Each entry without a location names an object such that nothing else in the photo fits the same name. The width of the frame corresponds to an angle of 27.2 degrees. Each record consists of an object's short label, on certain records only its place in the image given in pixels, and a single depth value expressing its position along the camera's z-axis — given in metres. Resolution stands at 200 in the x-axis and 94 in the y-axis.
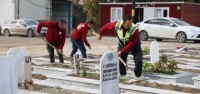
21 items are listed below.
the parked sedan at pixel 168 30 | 23.86
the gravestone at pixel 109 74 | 6.54
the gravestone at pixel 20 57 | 8.51
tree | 45.53
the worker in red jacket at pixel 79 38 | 12.91
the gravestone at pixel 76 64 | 9.49
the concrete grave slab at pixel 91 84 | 8.04
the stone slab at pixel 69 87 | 8.28
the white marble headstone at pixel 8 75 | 6.27
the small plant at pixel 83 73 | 9.45
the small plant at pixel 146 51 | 14.72
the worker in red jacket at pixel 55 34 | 11.44
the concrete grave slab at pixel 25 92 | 8.12
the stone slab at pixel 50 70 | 10.53
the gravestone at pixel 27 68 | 8.51
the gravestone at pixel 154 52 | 11.20
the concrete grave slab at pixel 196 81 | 9.15
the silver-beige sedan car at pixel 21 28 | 29.70
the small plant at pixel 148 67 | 10.12
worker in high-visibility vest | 8.81
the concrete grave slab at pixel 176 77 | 9.39
